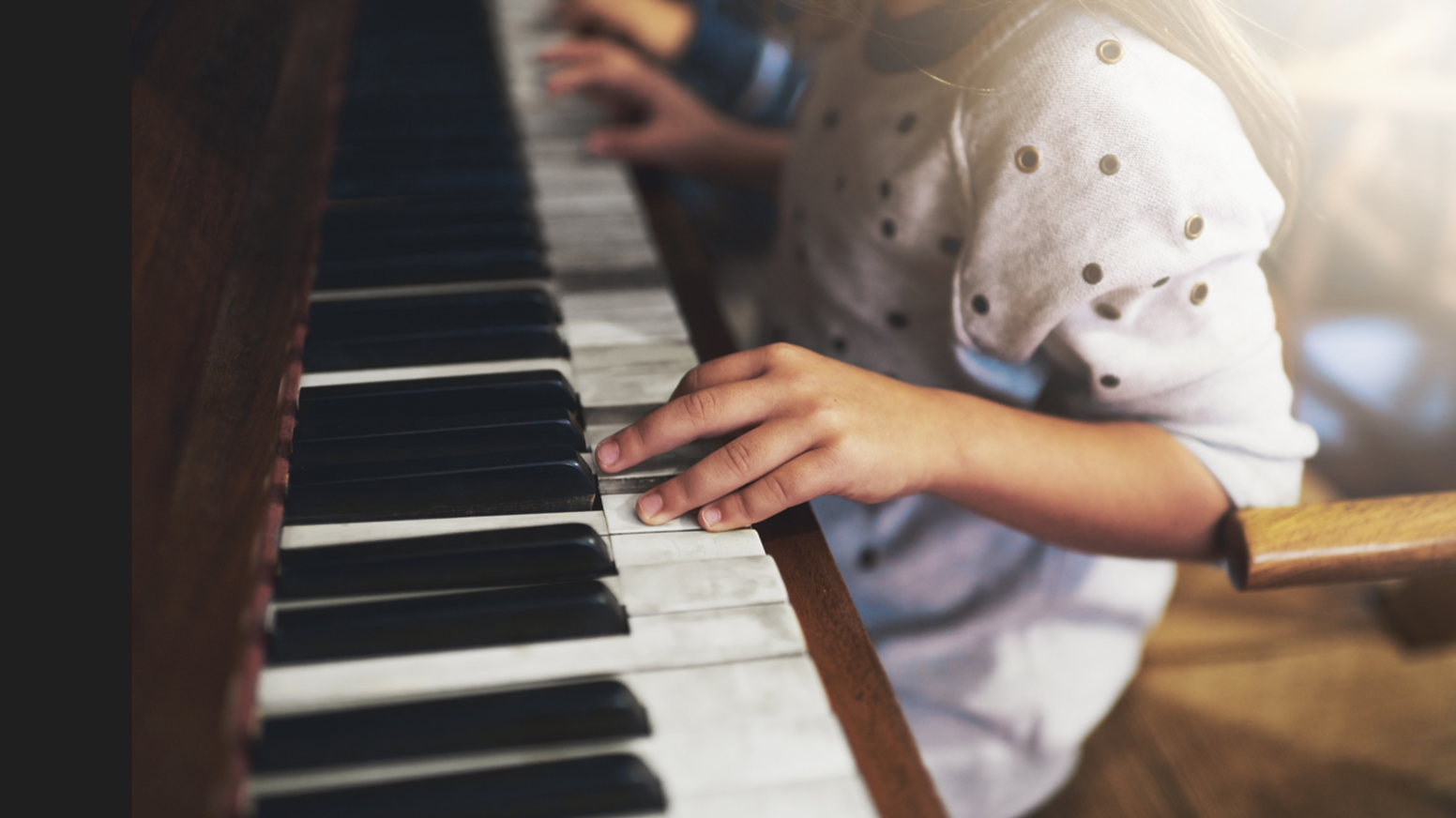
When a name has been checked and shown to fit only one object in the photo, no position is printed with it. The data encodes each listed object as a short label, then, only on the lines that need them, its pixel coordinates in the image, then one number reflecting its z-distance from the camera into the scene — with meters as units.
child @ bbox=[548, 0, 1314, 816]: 0.55
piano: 0.41
